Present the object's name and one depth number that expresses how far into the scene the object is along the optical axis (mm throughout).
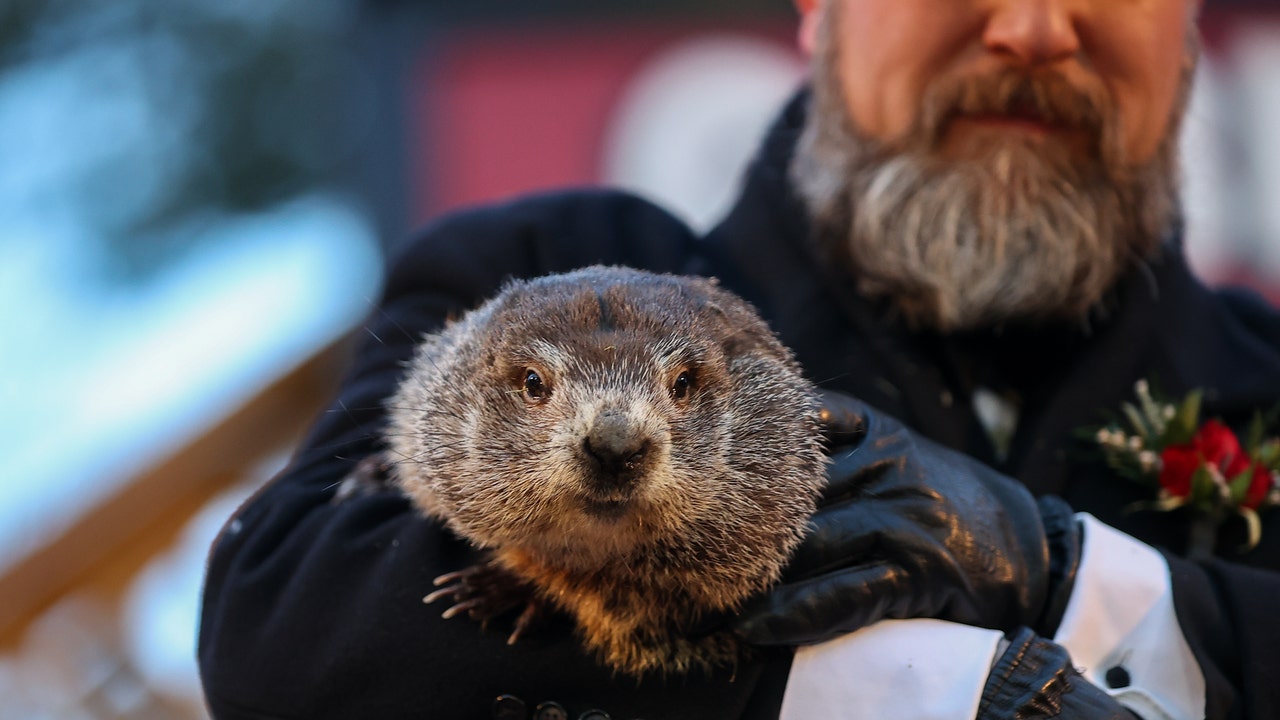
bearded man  2165
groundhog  2131
